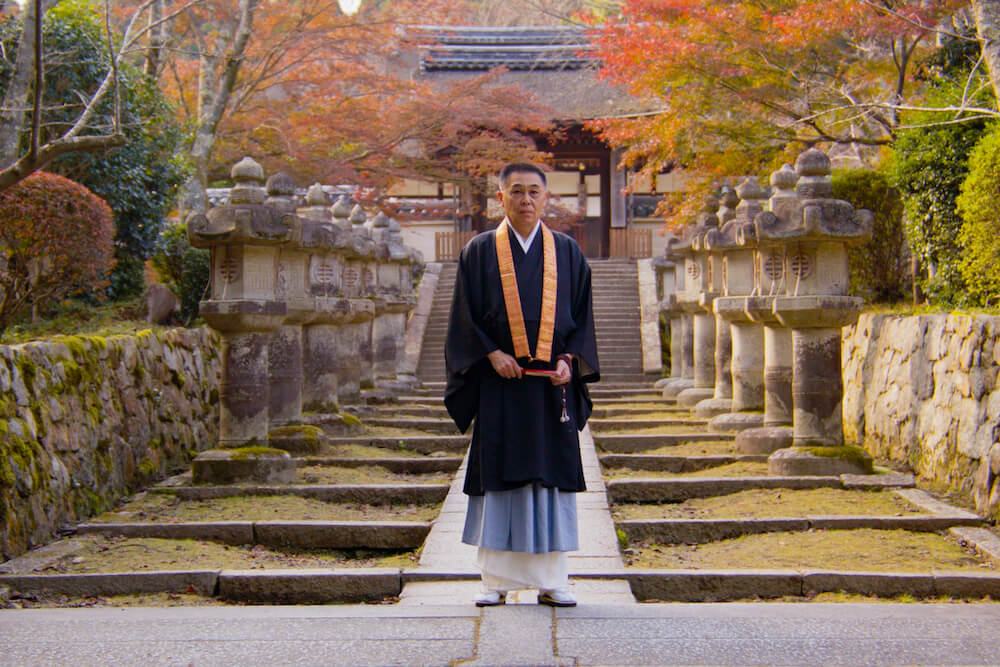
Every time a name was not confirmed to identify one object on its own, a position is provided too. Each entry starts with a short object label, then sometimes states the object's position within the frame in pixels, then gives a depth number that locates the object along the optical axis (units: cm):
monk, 557
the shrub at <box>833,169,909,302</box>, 1355
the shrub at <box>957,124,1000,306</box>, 930
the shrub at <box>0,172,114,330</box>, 1011
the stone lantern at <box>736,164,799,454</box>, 1049
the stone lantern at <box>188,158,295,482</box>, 973
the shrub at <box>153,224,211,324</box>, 1401
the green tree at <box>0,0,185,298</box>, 1264
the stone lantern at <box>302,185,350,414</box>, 1266
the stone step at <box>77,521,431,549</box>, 770
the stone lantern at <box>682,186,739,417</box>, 1376
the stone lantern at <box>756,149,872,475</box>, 977
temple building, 2905
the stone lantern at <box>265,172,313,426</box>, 1130
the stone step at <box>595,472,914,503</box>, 944
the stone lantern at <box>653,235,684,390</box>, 1775
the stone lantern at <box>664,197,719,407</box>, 1493
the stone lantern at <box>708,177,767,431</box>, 1238
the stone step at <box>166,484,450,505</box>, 917
